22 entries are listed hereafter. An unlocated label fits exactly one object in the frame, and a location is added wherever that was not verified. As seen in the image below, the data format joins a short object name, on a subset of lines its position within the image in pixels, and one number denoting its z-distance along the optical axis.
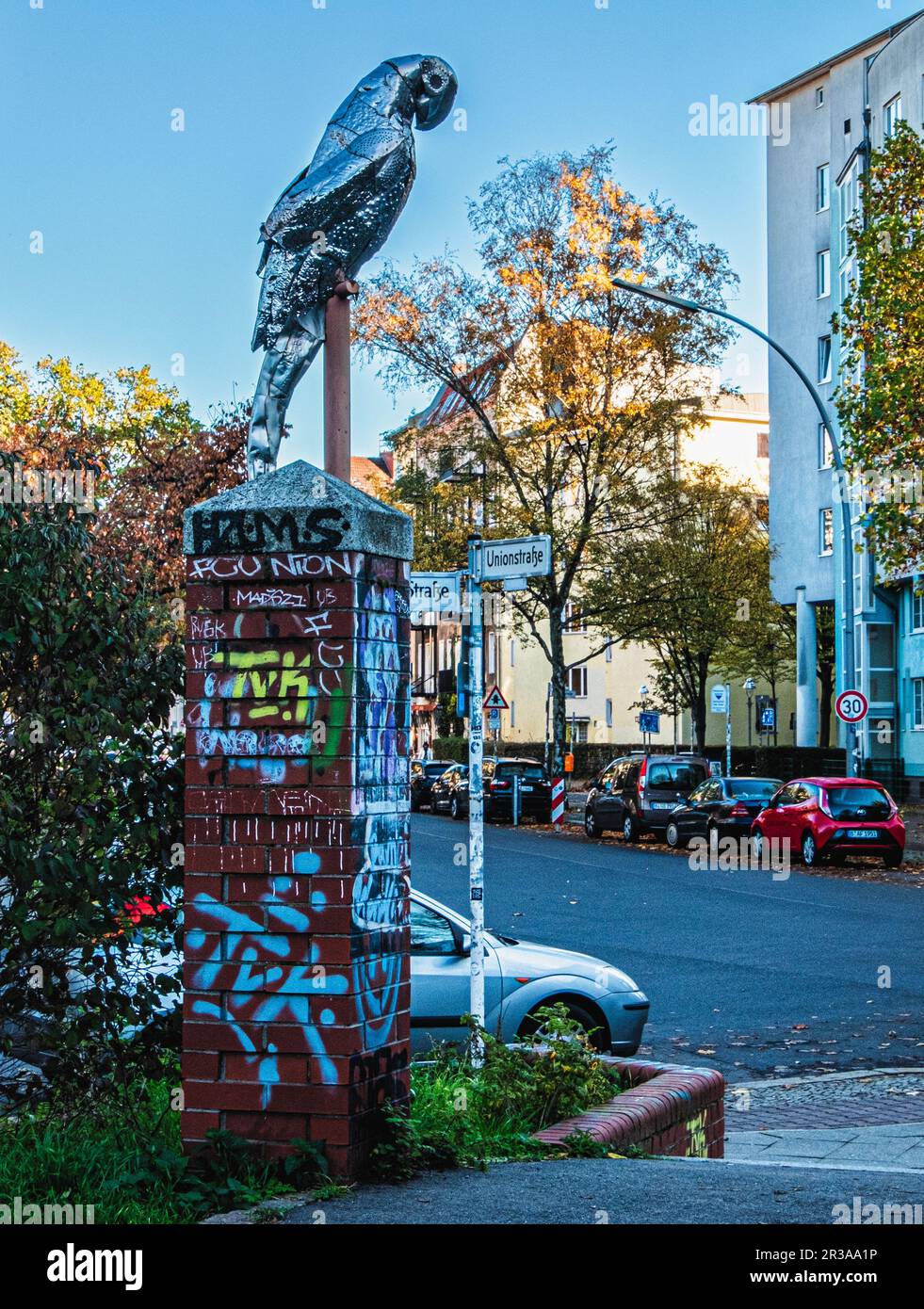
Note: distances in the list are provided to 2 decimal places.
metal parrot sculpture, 5.66
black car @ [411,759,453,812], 50.91
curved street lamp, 26.59
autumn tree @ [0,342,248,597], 22.58
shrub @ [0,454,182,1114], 5.89
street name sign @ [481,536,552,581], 9.65
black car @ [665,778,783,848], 31.64
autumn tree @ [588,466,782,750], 39.97
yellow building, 74.06
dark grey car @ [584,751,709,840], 34.75
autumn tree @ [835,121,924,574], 23.78
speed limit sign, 28.73
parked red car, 27.47
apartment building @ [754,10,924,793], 48.28
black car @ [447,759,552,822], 41.50
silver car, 10.13
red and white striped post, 38.37
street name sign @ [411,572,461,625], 9.70
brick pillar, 5.23
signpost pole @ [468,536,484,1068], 8.80
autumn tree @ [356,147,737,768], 38.75
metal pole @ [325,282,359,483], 5.46
